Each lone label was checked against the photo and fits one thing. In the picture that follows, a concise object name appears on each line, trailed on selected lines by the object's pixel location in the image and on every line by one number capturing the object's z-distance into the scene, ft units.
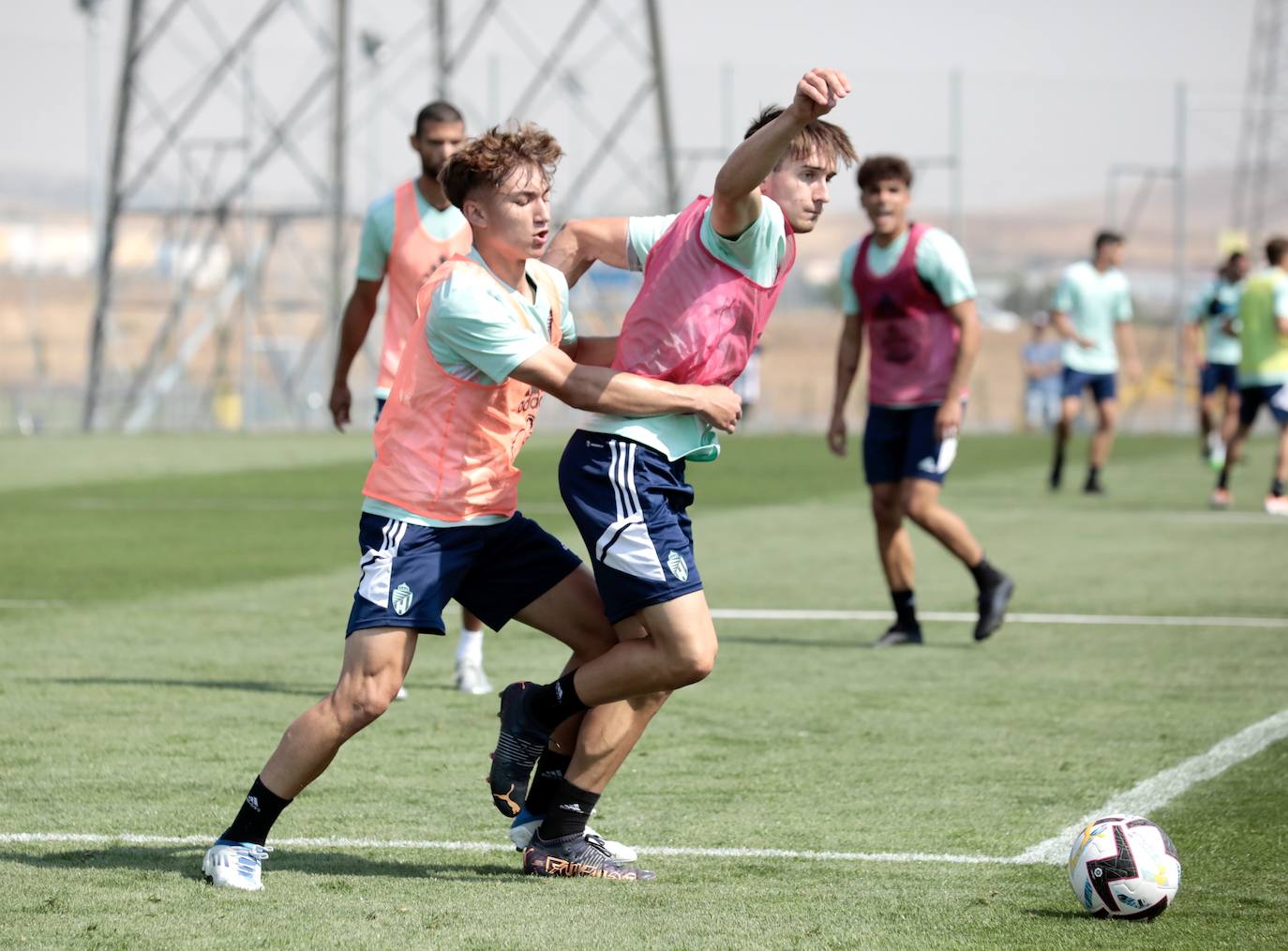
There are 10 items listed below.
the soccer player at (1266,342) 107.24
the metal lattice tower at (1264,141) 238.27
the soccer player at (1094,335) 118.42
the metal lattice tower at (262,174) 224.74
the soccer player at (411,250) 50.01
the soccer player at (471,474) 30.48
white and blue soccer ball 28.58
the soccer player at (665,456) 30.96
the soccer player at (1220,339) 130.62
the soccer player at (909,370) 57.00
